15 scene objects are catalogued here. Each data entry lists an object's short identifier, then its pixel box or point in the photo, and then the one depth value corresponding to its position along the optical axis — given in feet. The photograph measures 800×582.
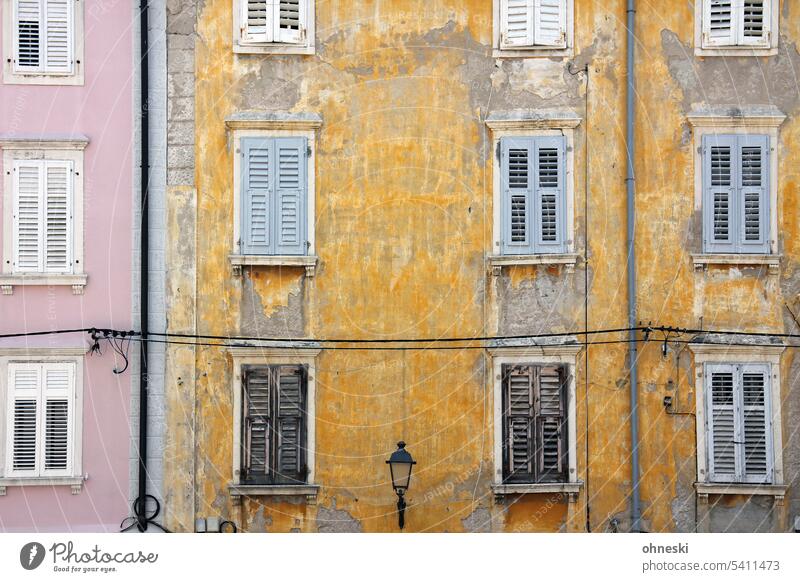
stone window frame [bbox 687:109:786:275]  84.43
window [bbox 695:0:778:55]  85.25
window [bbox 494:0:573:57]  85.20
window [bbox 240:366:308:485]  84.48
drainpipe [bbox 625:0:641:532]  84.07
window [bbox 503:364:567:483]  84.48
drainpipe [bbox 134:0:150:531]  84.28
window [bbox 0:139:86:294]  84.74
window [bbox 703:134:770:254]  84.89
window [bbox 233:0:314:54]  85.30
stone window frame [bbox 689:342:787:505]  84.17
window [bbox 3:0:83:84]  85.30
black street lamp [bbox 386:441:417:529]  81.15
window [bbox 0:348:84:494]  84.07
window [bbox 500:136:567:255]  84.94
